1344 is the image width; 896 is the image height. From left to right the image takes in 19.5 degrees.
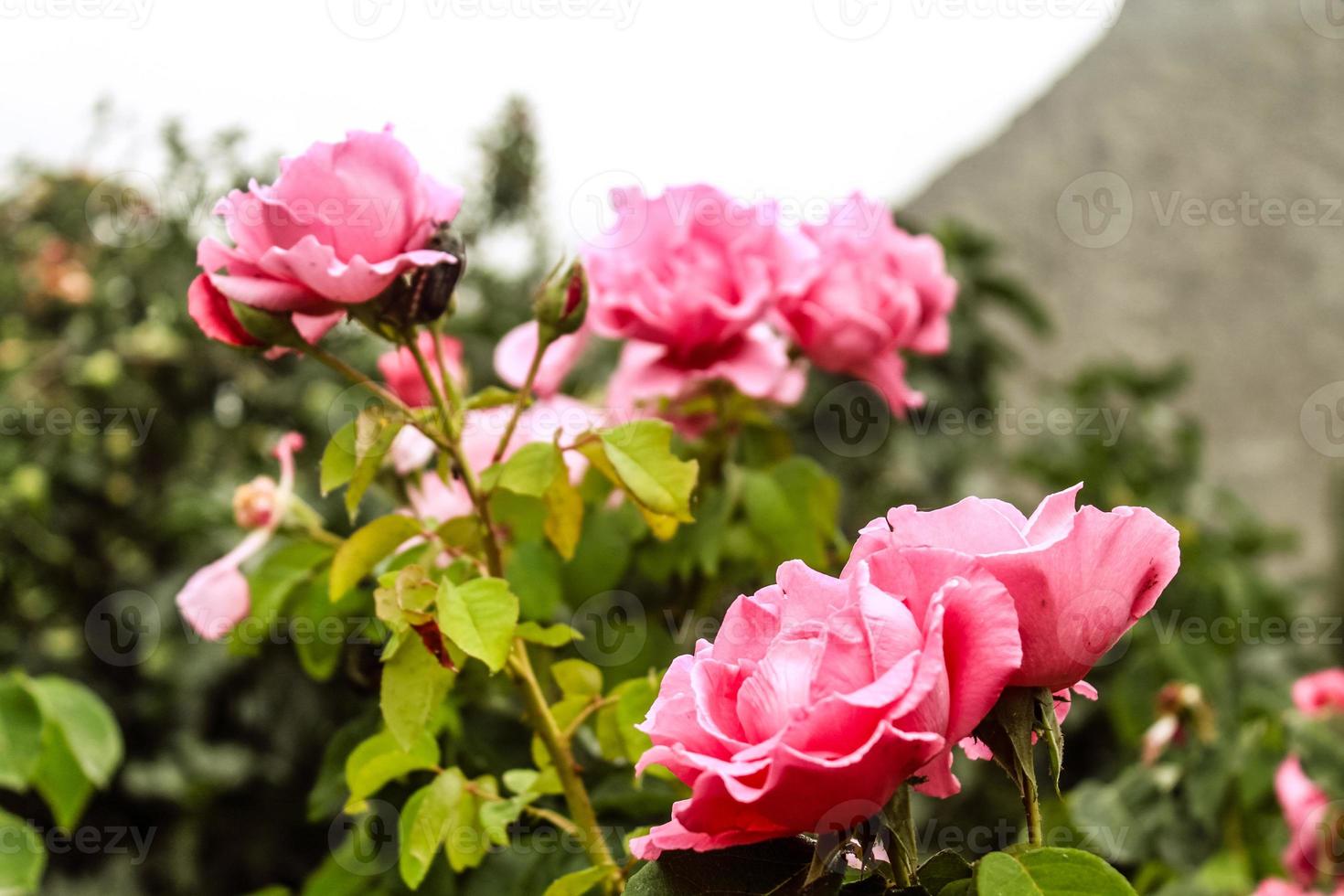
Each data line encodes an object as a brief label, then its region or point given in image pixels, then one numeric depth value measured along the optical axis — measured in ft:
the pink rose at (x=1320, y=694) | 5.56
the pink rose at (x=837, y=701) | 3.50
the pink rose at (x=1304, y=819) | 4.94
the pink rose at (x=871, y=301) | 4.55
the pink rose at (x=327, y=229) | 3.87
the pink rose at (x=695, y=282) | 4.43
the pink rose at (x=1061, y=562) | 3.56
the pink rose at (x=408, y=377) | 4.33
